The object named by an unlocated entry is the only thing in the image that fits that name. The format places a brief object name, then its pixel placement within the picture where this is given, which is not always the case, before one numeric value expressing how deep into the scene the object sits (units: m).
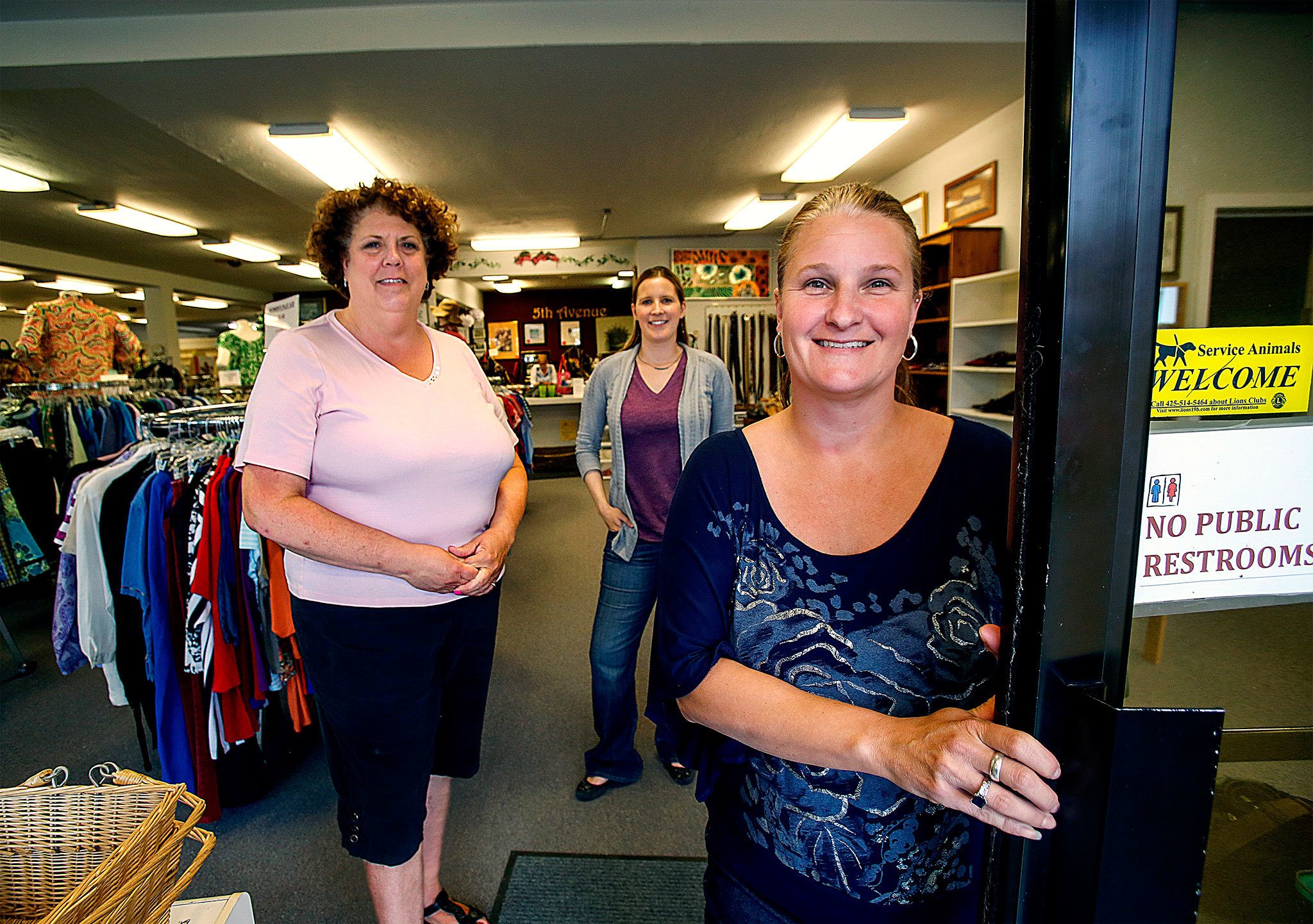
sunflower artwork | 9.05
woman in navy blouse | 0.83
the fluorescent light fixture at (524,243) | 8.80
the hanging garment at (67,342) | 4.33
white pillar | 10.26
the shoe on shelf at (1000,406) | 4.31
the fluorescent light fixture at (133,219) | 6.06
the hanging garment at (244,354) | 3.90
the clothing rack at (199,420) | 2.47
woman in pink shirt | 1.26
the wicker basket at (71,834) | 0.81
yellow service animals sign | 0.48
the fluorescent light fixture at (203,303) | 12.73
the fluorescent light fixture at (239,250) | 7.98
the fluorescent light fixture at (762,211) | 6.71
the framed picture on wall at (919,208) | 5.68
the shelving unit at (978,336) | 4.70
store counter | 9.35
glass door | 0.46
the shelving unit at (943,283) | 4.66
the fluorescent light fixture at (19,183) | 4.82
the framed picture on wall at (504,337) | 14.04
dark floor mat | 1.78
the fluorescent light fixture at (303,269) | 10.01
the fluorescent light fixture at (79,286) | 9.96
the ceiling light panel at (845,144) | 4.38
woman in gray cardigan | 2.21
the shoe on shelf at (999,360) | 4.26
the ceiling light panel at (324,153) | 4.16
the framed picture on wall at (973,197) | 4.68
